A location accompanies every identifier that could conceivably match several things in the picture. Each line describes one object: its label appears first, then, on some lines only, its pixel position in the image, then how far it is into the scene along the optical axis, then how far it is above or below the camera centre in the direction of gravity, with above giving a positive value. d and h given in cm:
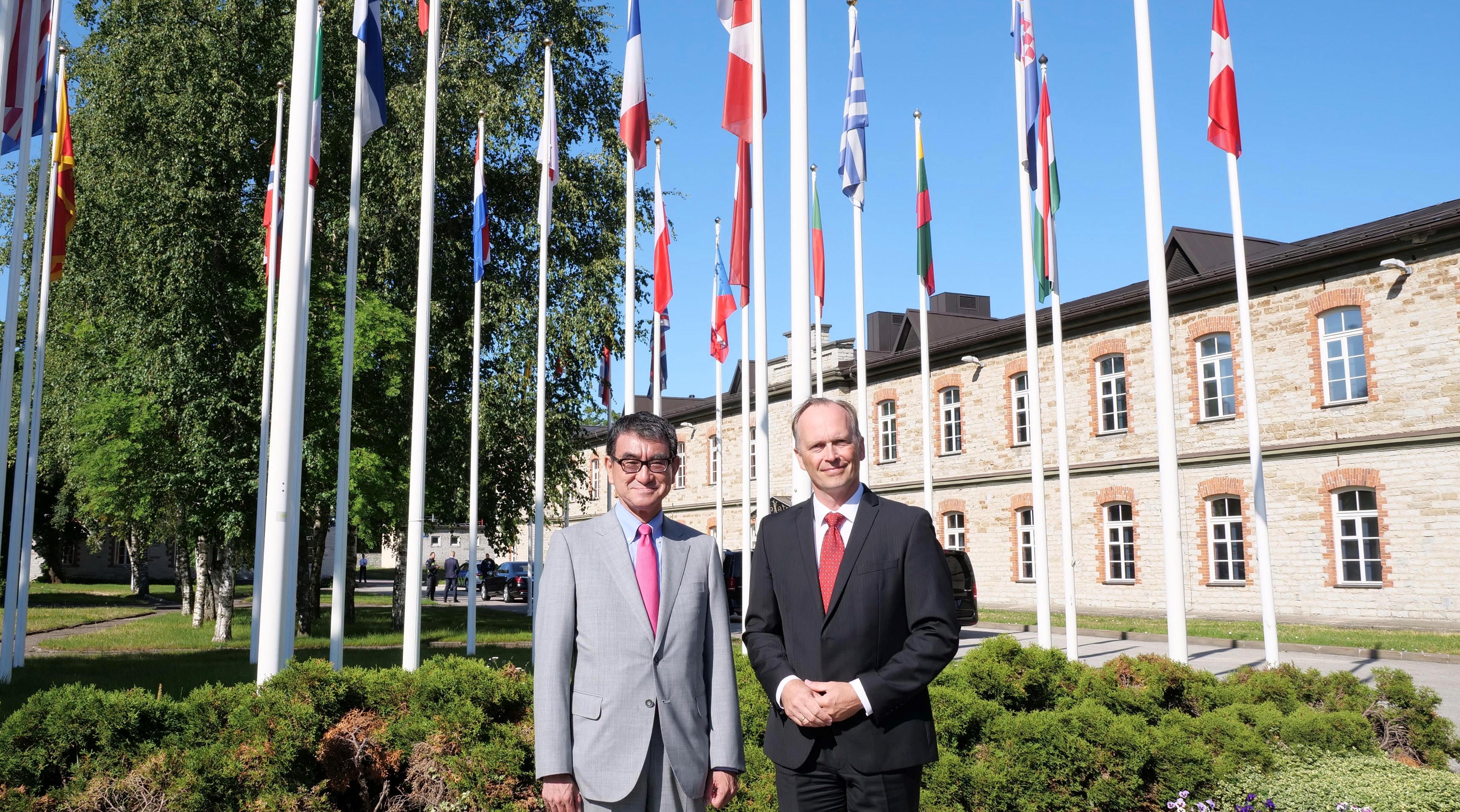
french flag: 1116 +458
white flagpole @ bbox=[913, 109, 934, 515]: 1668 +201
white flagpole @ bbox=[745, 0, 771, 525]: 873 +298
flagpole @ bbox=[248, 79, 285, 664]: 1474 +191
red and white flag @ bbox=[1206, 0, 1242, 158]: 1195 +497
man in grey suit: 339 -43
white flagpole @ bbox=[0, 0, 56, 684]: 1052 +305
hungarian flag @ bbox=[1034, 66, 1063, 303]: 1281 +391
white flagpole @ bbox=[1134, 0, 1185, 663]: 899 +145
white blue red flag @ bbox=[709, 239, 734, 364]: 1638 +349
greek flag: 1168 +444
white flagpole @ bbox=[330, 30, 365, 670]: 1204 +101
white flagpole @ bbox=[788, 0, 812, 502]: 735 +201
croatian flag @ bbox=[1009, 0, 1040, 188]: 1261 +552
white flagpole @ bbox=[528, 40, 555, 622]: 1417 +314
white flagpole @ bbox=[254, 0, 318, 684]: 743 +121
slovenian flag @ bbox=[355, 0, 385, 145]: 1109 +487
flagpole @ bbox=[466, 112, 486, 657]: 1573 +160
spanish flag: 1405 +469
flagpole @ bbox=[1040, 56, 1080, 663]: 1264 +64
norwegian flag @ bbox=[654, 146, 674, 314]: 1378 +355
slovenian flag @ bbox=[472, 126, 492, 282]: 1479 +438
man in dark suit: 334 -35
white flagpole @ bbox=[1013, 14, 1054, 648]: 1248 +156
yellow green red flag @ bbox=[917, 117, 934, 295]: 1526 +430
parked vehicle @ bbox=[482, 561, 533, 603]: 3916 -188
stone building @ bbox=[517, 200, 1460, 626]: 2147 +225
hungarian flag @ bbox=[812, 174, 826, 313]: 1570 +420
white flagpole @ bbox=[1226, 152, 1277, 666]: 1167 +91
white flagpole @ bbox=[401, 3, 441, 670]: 1120 +173
